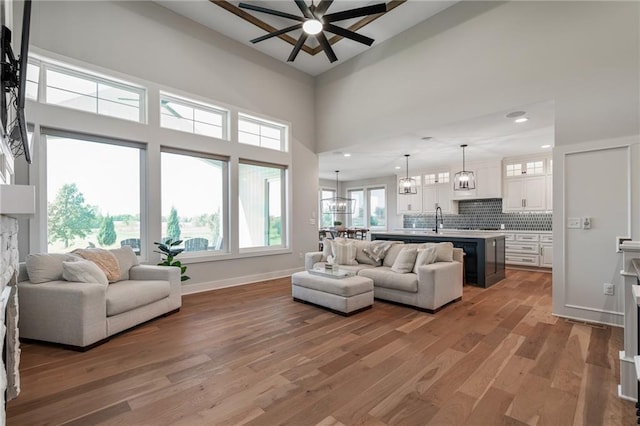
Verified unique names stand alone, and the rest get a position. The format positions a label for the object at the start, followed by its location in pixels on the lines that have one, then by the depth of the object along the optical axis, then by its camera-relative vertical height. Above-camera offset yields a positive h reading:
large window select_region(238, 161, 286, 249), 5.64 +0.17
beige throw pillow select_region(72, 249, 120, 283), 3.43 -0.52
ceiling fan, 3.41 +2.27
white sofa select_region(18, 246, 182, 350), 2.73 -0.86
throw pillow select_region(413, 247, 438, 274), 4.08 -0.61
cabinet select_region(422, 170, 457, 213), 8.21 +0.56
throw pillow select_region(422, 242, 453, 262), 4.33 -0.59
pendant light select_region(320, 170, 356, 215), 9.89 +0.29
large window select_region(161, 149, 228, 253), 4.76 +0.24
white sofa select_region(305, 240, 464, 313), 3.75 -0.90
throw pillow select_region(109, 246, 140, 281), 3.71 -0.55
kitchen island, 5.06 -0.72
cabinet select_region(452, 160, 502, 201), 7.25 +0.77
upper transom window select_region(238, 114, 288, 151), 5.64 +1.58
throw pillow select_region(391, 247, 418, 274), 4.19 -0.67
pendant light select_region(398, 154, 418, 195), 6.48 +0.57
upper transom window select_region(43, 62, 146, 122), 3.71 +1.61
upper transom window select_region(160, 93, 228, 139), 4.70 +1.60
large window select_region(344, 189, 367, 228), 11.38 +0.06
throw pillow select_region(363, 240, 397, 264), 4.74 -0.59
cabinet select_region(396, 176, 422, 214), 8.88 +0.31
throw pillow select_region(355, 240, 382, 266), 4.95 -0.68
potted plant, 4.24 -0.54
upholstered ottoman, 3.64 -1.00
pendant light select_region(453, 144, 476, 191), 5.88 +0.61
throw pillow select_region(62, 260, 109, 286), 2.99 -0.57
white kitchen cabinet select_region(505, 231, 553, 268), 6.43 -0.83
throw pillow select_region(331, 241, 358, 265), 4.91 -0.67
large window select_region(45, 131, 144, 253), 3.73 +0.30
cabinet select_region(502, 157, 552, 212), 6.70 +0.61
